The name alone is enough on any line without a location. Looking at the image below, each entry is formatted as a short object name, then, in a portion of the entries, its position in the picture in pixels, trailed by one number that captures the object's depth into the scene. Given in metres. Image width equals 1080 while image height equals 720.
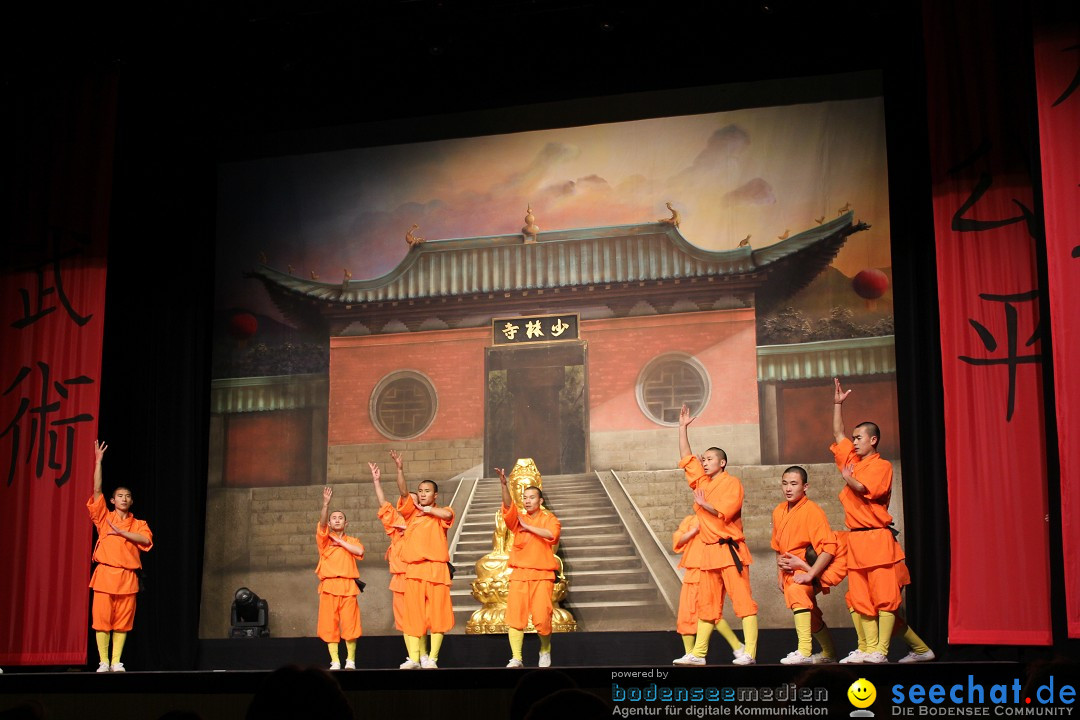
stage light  8.06
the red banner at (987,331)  6.09
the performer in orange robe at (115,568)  7.33
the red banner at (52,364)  7.51
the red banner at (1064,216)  5.77
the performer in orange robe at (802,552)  6.24
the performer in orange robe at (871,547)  6.12
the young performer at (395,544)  7.25
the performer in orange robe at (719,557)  6.39
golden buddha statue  7.57
